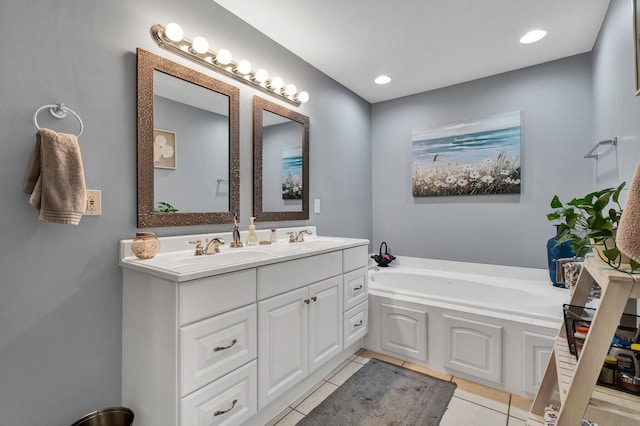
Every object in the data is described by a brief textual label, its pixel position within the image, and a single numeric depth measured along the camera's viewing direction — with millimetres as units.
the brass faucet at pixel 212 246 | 1674
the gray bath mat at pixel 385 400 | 1657
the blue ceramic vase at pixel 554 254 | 2393
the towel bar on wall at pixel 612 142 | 1745
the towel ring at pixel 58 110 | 1196
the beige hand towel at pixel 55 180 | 1133
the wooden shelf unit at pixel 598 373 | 824
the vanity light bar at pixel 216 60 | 1553
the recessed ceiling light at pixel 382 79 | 2834
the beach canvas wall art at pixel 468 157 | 2714
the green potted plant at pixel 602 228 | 891
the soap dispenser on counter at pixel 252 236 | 1968
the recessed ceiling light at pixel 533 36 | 2140
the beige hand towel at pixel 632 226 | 592
